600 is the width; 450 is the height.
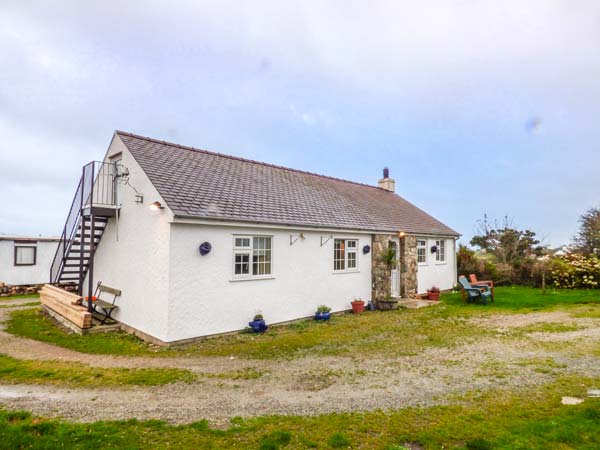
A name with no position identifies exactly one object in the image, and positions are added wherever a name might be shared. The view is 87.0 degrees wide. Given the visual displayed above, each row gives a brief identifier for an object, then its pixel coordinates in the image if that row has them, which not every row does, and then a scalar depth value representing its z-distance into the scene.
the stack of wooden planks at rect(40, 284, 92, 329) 9.05
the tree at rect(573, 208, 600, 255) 20.44
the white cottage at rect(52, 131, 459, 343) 8.35
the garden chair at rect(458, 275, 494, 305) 13.98
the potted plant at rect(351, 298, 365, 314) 12.33
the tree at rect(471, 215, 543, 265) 22.66
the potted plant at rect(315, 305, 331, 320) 11.05
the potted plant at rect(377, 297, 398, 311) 13.02
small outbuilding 18.17
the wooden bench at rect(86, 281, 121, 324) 9.67
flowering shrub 16.67
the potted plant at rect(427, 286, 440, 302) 15.22
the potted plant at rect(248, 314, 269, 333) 9.27
